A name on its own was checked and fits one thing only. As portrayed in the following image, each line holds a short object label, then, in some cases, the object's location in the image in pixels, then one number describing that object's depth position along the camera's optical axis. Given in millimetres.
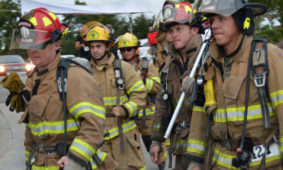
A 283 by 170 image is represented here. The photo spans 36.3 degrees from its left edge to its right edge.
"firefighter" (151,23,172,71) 9672
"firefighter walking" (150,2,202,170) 4414
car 18114
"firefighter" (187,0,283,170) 2896
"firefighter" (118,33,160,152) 7328
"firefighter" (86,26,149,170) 5129
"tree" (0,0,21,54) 41000
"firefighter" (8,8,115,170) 3016
